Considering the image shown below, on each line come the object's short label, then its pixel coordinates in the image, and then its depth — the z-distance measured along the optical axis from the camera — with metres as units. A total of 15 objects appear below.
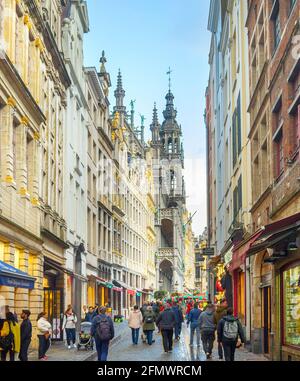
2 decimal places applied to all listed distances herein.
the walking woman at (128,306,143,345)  28.73
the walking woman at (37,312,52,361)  20.66
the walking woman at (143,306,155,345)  28.56
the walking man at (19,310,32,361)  17.94
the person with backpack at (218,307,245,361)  16.33
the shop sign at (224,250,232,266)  33.49
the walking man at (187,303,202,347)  24.59
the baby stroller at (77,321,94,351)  24.59
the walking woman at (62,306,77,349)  25.98
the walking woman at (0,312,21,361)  16.24
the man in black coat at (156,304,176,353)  24.44
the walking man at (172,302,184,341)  31.95
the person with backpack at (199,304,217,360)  20.19
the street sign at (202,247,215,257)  50.16
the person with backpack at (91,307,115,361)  18.16
